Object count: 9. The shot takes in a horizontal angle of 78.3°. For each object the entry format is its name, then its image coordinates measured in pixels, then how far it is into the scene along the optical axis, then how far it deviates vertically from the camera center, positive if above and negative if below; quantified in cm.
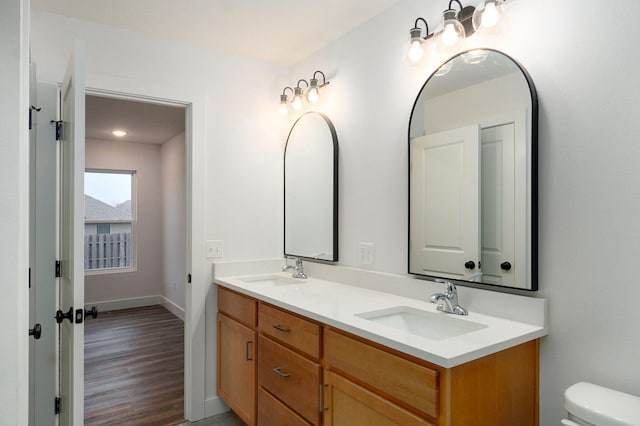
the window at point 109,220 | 550 -7
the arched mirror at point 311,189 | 252 +18
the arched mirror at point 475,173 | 151 +18
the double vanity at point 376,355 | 122 -53
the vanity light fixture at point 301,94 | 255 +82
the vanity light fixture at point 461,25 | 154 +80
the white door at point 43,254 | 208 -20
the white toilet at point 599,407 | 107 -55
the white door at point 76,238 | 159 -9
